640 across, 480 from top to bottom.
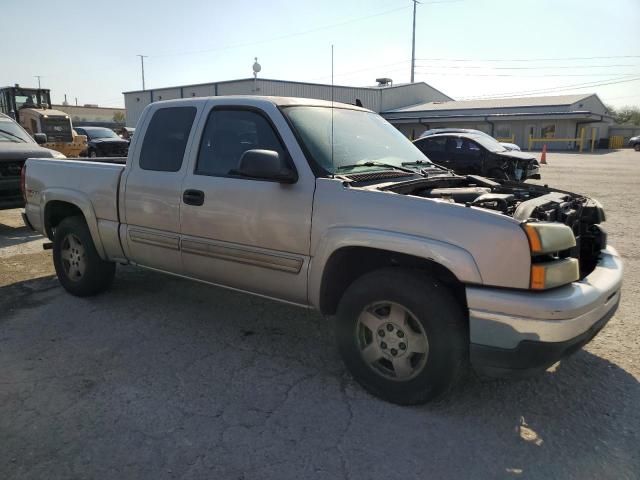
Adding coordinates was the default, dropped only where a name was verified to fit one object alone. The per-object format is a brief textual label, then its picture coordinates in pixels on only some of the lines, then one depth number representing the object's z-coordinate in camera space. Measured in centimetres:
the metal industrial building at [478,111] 4044
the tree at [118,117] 8800
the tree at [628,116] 6531
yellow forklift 1994
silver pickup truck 279
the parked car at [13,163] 846
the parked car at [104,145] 2223
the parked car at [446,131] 1683
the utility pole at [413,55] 5878
